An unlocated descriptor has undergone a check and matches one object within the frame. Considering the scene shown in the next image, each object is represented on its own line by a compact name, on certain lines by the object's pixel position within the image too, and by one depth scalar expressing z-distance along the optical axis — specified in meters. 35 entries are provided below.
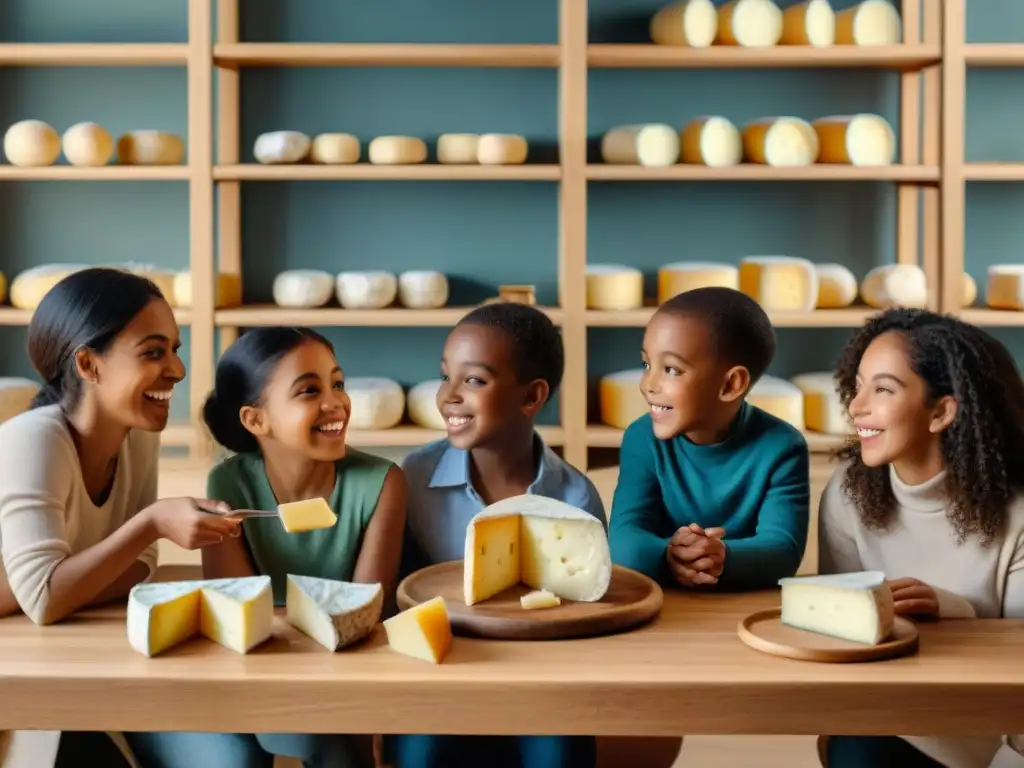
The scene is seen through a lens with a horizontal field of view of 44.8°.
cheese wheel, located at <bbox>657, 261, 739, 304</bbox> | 3.56
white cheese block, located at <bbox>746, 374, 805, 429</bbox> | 3.44
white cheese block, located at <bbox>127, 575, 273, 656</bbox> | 1.23
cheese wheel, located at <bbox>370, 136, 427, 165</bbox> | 3.55
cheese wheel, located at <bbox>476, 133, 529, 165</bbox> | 3.55
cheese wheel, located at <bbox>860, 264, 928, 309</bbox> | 3.56
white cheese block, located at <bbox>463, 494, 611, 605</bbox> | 1.36
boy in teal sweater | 1.56
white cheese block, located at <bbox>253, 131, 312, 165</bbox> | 3.53
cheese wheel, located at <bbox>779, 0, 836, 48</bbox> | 3.54
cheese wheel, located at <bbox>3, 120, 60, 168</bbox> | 3.54
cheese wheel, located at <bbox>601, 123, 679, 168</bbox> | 3.55
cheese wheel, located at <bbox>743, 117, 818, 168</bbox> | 3.51
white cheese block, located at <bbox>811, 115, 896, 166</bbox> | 3.54
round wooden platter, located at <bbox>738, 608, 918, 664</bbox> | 1.22
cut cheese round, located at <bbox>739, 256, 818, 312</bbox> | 3.54
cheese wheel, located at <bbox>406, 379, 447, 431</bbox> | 3.61
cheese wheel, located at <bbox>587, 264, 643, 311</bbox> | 3.58
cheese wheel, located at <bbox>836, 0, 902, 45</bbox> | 3.54
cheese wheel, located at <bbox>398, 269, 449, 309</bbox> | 3.61
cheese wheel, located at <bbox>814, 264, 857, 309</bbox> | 3.64
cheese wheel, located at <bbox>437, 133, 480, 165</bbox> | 3.59
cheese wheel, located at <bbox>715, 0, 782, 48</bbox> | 3.53
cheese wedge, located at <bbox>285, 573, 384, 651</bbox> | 1.24
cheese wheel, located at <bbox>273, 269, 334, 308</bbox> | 3.58
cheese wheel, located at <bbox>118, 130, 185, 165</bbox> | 3.57
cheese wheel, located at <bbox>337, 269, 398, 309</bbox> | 3.58
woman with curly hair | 1.46
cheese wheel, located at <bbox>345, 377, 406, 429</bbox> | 3.52
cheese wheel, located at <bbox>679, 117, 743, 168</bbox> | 3.53
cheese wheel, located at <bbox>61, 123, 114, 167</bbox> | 3.53
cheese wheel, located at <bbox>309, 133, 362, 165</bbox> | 3.56
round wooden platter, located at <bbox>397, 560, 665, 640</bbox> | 1.29
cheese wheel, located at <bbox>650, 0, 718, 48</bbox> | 3.52
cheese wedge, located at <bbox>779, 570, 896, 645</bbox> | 1.25
